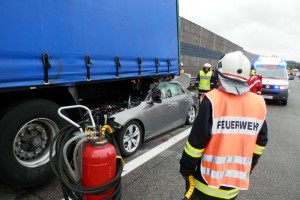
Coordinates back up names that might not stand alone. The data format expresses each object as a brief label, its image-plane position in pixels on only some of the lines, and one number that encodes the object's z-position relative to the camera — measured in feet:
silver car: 15.19
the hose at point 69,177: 7.61
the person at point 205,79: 30.17
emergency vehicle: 39.73
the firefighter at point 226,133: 6.40
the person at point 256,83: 31.45
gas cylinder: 7.64
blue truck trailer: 10.11
